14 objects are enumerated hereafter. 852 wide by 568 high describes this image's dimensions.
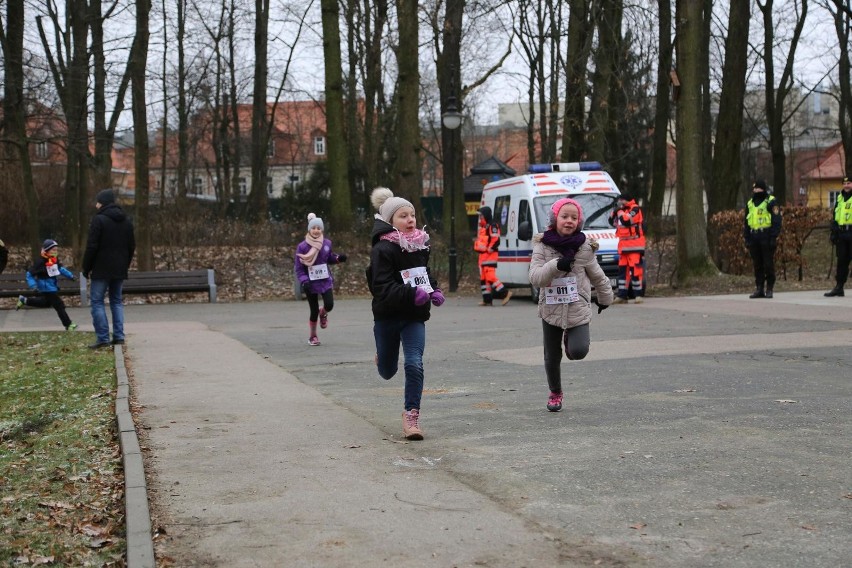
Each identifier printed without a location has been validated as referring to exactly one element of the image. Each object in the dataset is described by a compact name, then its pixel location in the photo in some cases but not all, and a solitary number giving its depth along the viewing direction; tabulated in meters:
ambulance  21.20
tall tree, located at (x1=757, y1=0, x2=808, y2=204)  41.41
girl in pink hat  8.29
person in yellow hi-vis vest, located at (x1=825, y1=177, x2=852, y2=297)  19.28
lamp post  26.44
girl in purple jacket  14.84
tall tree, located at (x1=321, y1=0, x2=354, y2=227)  31.30
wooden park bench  25.02
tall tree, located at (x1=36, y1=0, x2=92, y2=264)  28.34
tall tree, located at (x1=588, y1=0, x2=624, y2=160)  29.84
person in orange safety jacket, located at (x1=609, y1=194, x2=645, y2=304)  20.30
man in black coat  14.41
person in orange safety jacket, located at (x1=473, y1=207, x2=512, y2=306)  21.73
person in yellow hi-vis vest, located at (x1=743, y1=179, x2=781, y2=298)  20.28
